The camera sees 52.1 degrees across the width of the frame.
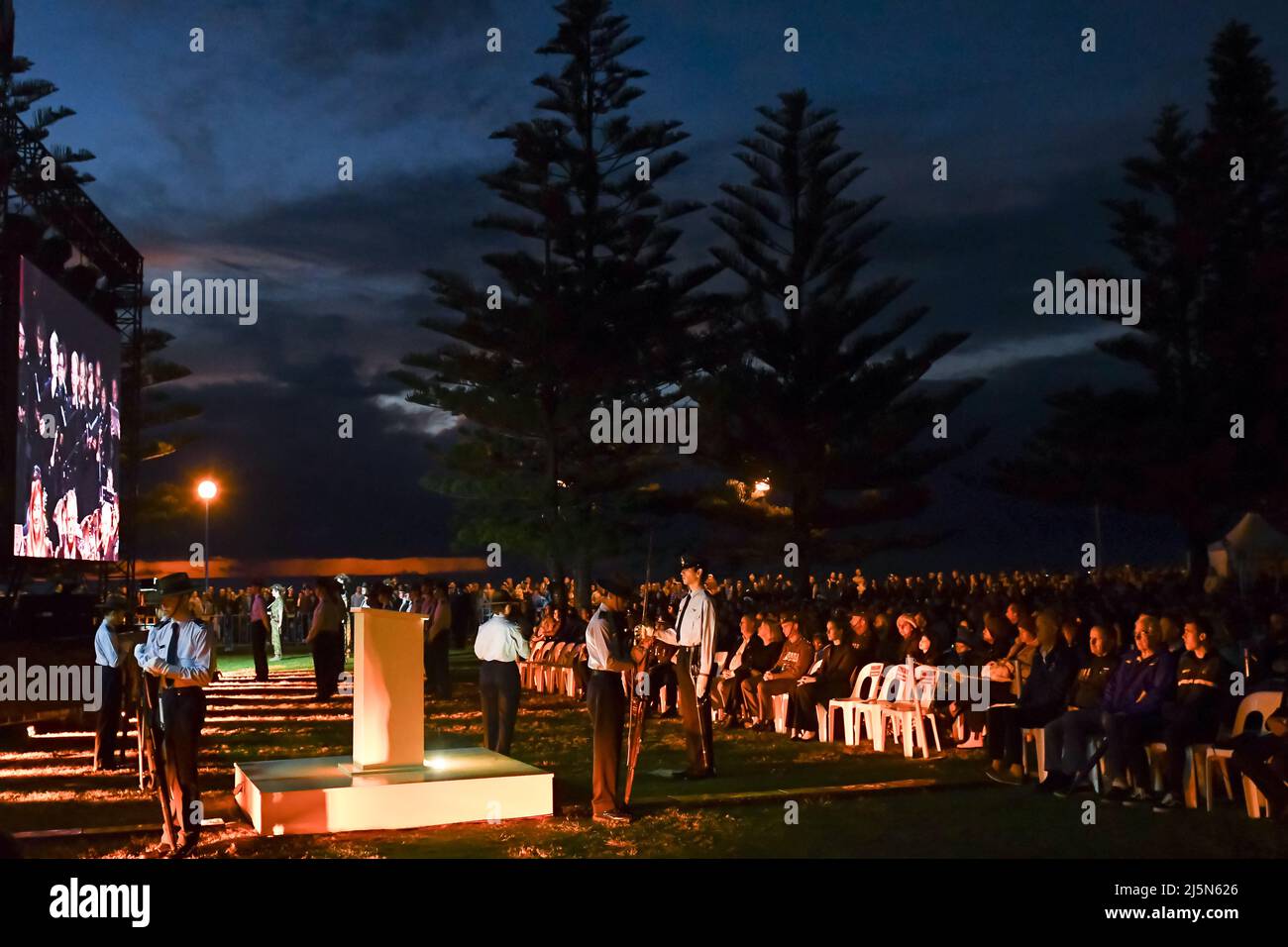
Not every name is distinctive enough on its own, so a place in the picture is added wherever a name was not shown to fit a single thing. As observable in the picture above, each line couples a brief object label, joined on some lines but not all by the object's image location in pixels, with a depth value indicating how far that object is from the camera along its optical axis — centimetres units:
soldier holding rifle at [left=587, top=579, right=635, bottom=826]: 714
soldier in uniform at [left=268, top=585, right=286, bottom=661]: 2430
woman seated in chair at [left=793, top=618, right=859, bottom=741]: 1095
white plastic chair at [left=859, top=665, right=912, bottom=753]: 1011
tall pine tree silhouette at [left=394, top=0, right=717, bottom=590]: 2492
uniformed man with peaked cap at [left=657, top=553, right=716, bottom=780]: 870
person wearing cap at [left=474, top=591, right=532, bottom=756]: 910
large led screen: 1280
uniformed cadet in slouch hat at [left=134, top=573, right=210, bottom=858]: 634
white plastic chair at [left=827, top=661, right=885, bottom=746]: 1049
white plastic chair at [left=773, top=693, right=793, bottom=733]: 1148
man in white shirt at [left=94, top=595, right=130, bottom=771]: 962
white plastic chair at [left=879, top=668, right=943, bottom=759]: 973
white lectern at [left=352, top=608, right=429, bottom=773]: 735
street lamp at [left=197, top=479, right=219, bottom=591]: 1905
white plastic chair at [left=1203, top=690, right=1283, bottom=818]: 700
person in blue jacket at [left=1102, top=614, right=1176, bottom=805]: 752
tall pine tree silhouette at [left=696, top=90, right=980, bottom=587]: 2520
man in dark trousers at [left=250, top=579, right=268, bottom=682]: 1788
